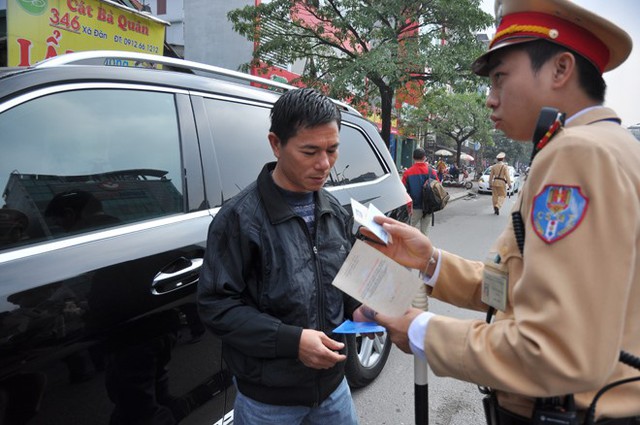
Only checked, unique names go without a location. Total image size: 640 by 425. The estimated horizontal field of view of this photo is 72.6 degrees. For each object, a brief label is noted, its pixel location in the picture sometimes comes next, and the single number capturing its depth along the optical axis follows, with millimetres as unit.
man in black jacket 1294
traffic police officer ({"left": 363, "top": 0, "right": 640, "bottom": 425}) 795
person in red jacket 7344
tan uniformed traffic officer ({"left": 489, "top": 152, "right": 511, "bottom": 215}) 12664
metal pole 1248
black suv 1278
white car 21750
